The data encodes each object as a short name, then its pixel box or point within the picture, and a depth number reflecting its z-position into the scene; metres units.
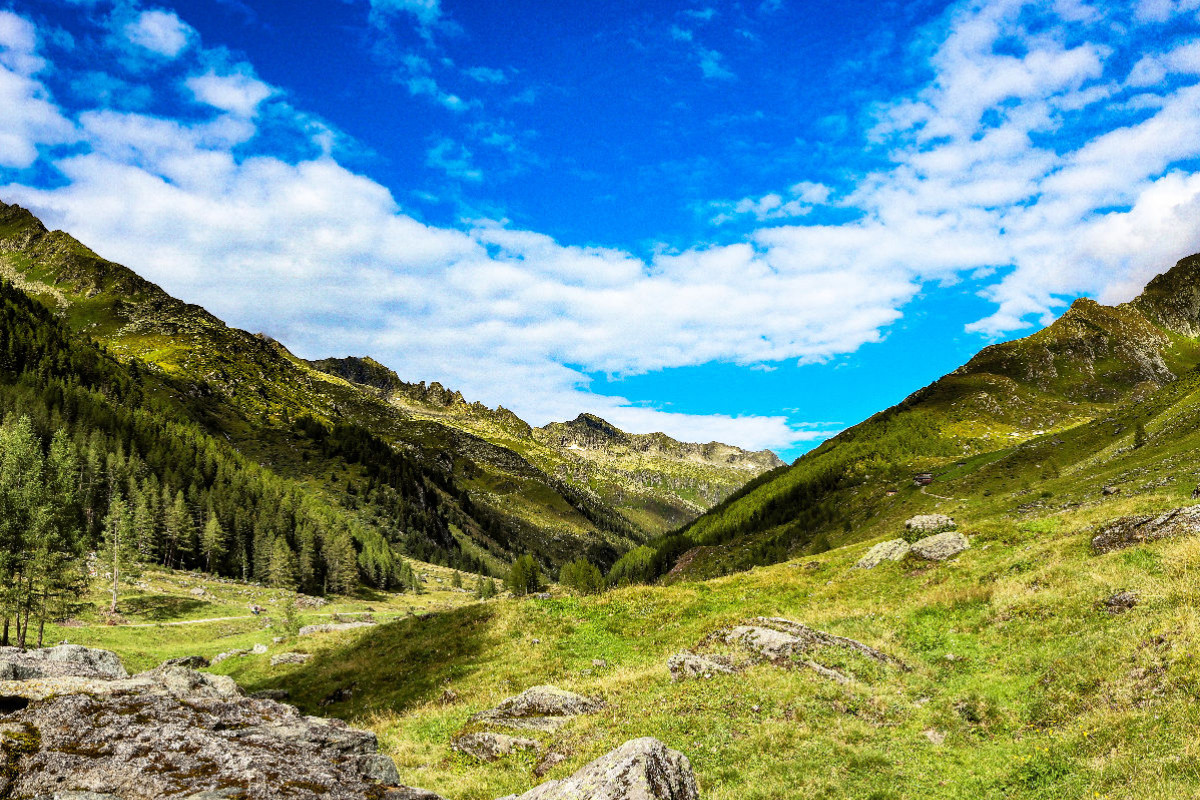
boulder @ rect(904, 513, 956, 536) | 45.22
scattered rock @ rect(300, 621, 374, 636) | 52.03
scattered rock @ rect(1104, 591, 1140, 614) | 19.95
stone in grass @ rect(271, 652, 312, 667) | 41.47
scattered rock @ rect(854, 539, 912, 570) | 41.81
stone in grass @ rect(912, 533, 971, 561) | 39.06
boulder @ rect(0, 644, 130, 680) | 16.45
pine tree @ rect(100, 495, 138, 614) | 79.00
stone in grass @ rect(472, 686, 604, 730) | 20.59
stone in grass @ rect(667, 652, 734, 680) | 22.42
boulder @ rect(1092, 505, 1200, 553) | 25.12
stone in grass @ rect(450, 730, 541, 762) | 18.91
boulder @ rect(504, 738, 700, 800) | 10.85
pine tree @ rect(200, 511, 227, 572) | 130.50
